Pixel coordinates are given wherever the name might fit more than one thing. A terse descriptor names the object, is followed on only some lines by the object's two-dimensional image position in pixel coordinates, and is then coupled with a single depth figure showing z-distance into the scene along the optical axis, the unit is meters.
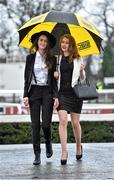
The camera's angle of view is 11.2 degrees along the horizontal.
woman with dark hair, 7.63
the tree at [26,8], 41.62
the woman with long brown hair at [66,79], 7.66
